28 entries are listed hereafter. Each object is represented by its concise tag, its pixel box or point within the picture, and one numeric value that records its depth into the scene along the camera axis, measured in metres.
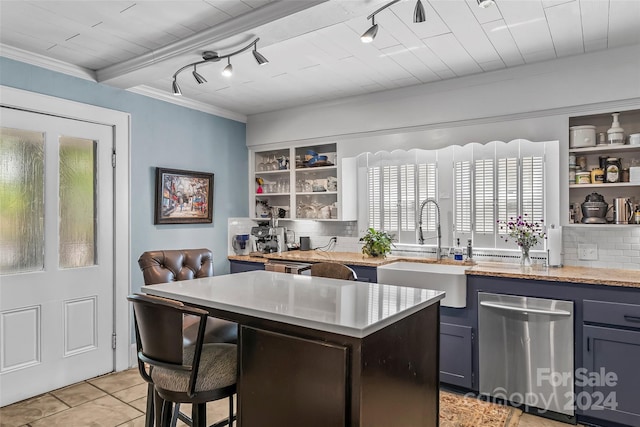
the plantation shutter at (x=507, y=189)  3.55
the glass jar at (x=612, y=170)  3.07
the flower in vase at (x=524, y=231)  3.31
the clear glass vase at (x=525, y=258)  3.29
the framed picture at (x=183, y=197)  3.90
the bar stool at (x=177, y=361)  1.55
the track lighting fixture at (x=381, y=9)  1.90
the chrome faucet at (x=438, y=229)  3.82
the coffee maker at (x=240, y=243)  4.65
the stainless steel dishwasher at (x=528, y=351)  2.77
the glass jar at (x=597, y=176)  3.13
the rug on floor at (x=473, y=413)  2.62
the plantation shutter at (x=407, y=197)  4.09
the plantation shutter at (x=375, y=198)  4.32
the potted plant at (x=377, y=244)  3.98
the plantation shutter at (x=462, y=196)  3.78
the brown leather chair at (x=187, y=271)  2.14
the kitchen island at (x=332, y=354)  1.39
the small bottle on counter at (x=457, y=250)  3.77
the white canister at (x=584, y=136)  3.13
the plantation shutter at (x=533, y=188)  3.44
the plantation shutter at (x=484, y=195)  3.67
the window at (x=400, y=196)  4.00
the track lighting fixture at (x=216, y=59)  2.54
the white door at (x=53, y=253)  2.98
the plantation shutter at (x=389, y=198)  4.21
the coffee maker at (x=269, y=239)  4.62
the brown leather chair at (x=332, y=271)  2.50
